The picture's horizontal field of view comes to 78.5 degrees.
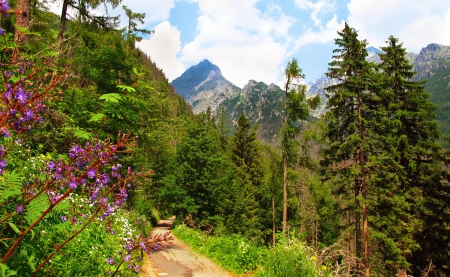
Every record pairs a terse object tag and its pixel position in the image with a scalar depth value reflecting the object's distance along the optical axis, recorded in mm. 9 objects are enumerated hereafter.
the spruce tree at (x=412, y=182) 15492
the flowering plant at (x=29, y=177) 1607
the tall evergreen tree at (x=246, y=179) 23578
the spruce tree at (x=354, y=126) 15242
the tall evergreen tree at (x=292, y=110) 19625
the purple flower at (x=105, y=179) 2588
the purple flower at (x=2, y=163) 1902
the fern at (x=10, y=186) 2525
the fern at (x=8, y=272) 2302
